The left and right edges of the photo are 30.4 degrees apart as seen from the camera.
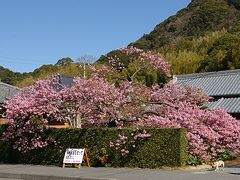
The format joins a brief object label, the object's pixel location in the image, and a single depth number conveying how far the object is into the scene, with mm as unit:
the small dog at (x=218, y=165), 15820
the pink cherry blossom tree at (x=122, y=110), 18391
